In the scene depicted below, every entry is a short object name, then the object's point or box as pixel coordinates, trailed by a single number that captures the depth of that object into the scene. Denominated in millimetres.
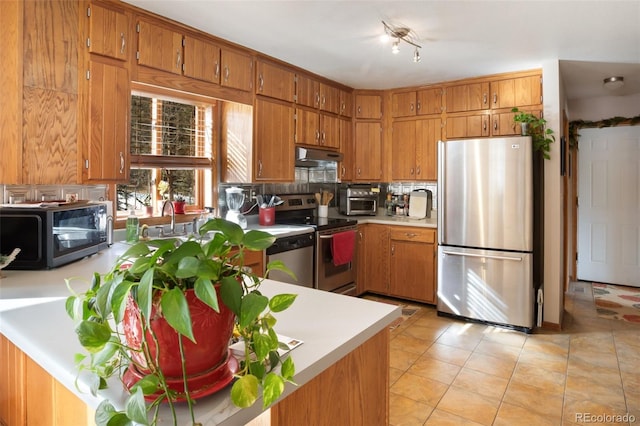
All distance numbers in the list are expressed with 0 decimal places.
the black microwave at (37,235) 1846
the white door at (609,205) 4875
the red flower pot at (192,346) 658
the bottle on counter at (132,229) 2654
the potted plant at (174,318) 614
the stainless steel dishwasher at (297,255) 3266
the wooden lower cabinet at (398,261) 4121
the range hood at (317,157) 3922
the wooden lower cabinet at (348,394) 949
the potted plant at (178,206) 3219
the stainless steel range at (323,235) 3740
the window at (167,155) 2955
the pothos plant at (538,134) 3541
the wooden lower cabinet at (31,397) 940
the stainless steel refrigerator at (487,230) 3402
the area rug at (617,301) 3920
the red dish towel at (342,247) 3830
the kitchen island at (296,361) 856
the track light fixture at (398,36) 2855
